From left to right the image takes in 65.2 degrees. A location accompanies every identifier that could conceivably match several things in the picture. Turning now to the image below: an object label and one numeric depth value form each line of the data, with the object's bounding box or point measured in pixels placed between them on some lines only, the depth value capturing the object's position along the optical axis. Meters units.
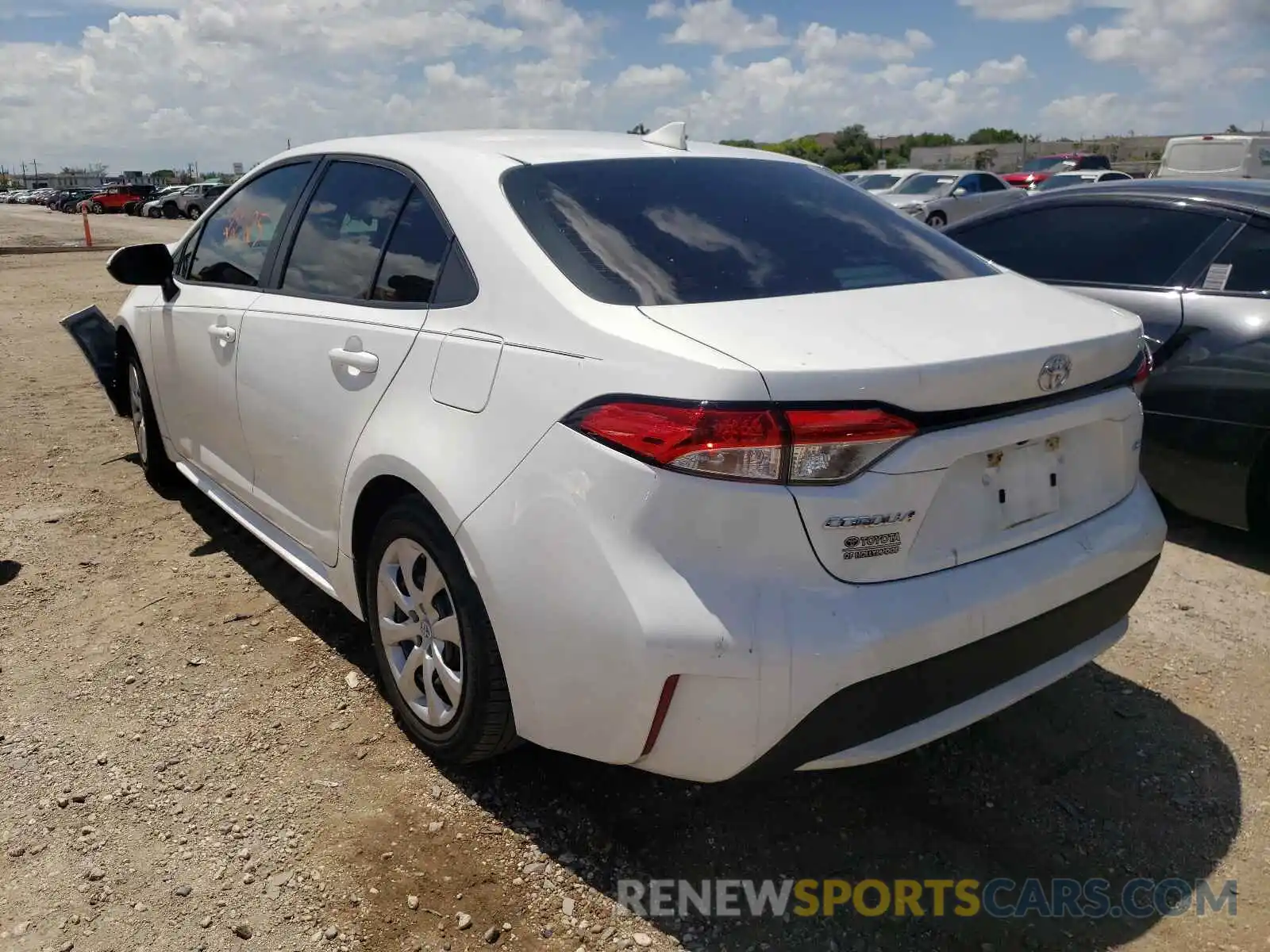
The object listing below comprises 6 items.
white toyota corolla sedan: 1.92
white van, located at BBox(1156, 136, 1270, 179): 15.64
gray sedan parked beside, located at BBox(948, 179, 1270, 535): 3.86
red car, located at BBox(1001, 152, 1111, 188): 27.06
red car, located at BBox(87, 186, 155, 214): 51.81
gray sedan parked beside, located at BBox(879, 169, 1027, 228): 20.83
